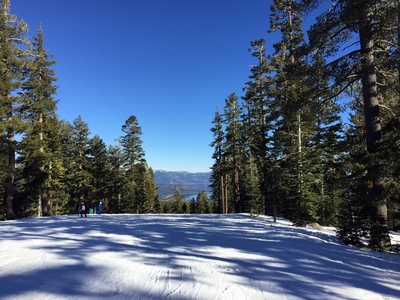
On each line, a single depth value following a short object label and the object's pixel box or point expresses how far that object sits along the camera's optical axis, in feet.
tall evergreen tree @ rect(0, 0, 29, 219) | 64.64
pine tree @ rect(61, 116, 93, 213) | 114.01
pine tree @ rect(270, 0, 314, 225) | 37.65
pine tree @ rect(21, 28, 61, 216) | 77.10
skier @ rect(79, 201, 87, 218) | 65.21
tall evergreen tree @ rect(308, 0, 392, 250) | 28.22
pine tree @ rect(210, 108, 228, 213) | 124.29
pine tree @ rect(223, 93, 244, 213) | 109.50
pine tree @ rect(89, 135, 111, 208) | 124.01
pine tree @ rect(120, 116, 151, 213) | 131.84
